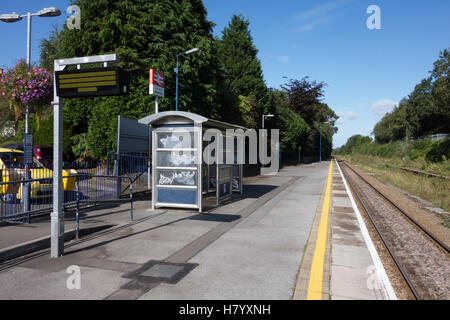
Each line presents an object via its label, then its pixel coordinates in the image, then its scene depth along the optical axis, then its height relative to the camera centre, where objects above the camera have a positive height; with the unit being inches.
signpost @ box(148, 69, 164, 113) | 585.0 +144.5
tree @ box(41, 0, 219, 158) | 771.4 +288.4
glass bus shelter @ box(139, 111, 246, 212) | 370.6 -0.7
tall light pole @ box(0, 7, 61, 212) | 305.2 +175.7
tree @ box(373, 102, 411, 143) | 2920.8 +356.3
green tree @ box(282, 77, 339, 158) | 2188.7 +414.0
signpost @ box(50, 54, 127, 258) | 191.2 +43.6
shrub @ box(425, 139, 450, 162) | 1248.6 +37.8
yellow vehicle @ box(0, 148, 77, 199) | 308.5 -24.0
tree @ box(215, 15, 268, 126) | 1333.7 +410.4
